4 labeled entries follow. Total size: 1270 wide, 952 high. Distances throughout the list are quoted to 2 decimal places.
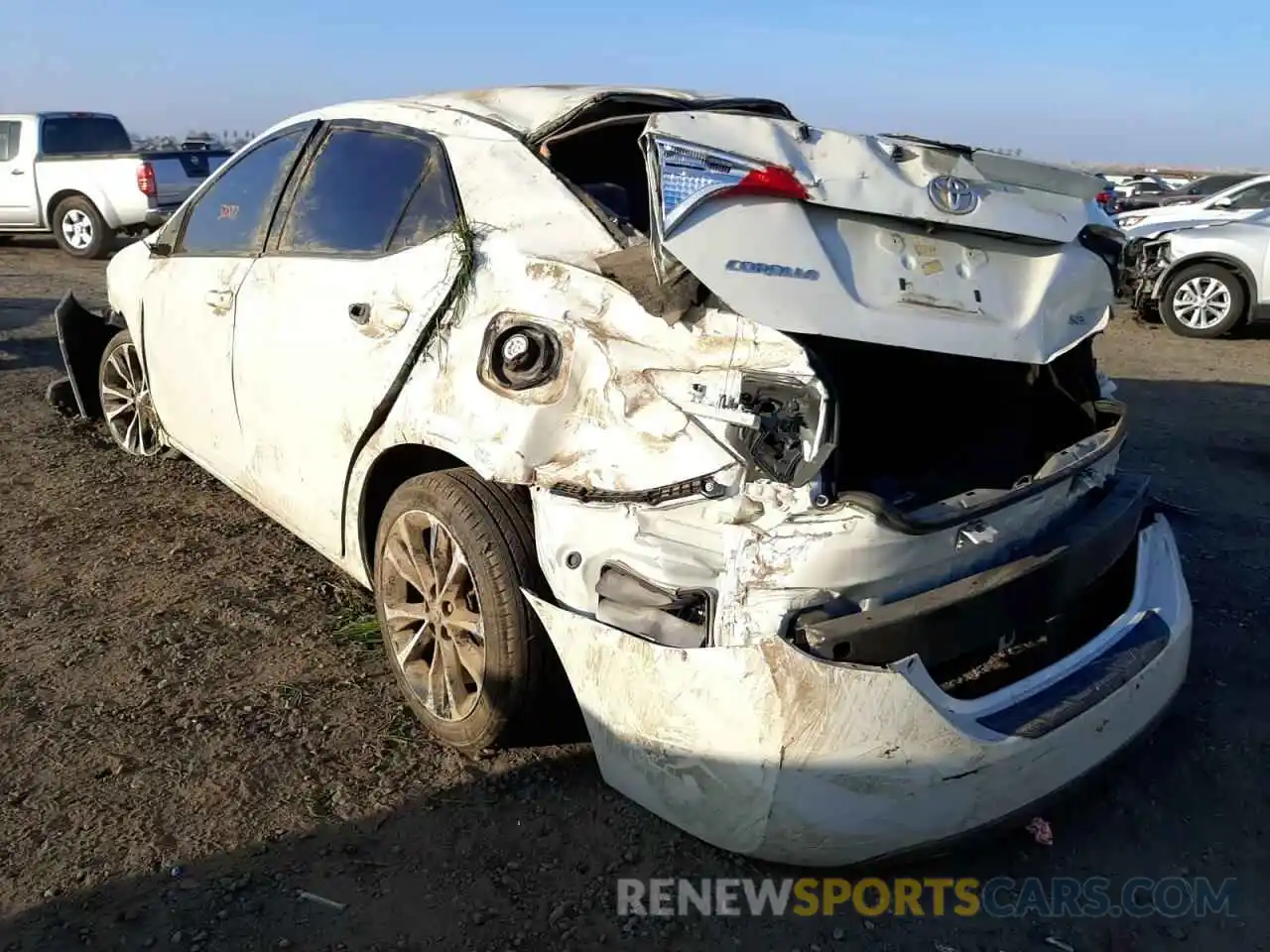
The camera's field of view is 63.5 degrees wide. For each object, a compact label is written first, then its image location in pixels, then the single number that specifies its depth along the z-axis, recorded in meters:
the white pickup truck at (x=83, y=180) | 12.55
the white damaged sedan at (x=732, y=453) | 2.25
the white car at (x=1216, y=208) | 12.59
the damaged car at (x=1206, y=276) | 9.78
